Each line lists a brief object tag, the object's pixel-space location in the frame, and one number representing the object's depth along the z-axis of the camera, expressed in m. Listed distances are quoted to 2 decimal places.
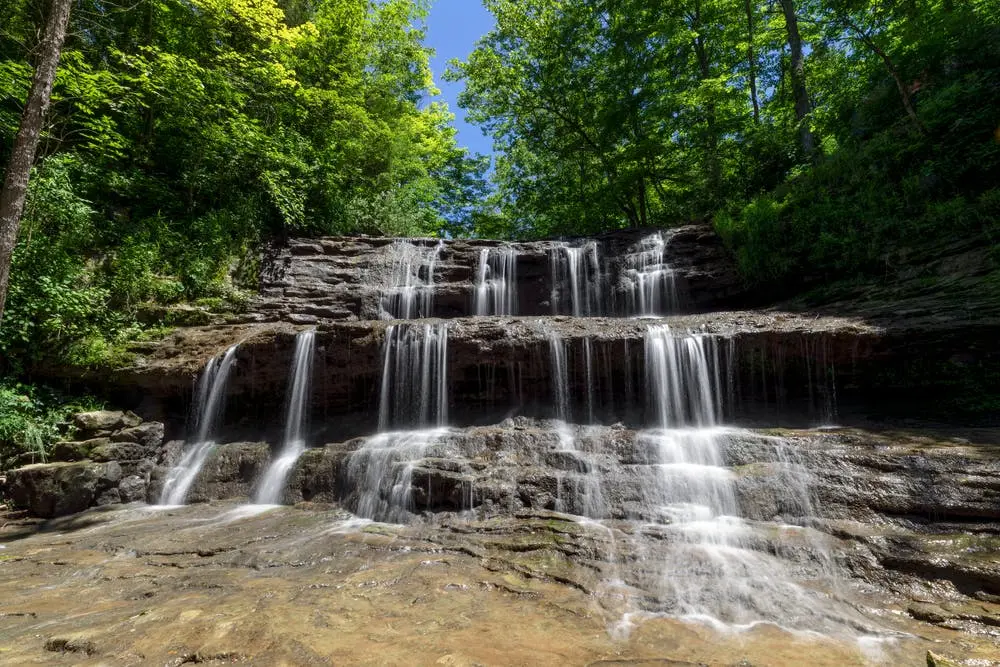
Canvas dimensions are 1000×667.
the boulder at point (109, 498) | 7.73
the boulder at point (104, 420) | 8.52
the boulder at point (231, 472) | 7.88
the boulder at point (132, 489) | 8.02
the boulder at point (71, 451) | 8.01
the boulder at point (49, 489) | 7.35
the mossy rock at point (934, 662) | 2.24
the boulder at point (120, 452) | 8.12
